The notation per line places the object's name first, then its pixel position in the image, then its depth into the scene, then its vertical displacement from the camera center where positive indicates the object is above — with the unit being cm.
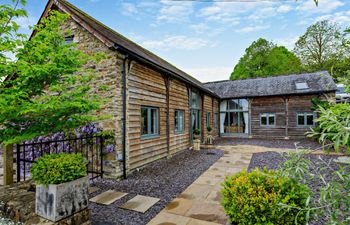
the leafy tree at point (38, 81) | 269 +62
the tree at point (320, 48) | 2145 +871
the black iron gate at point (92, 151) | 546 -110
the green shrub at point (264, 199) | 182 -87
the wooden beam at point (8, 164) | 393 -103
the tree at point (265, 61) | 2630 +851
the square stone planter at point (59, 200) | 263 -125
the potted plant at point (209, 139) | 1294 -156
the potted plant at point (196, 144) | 1044 -155
